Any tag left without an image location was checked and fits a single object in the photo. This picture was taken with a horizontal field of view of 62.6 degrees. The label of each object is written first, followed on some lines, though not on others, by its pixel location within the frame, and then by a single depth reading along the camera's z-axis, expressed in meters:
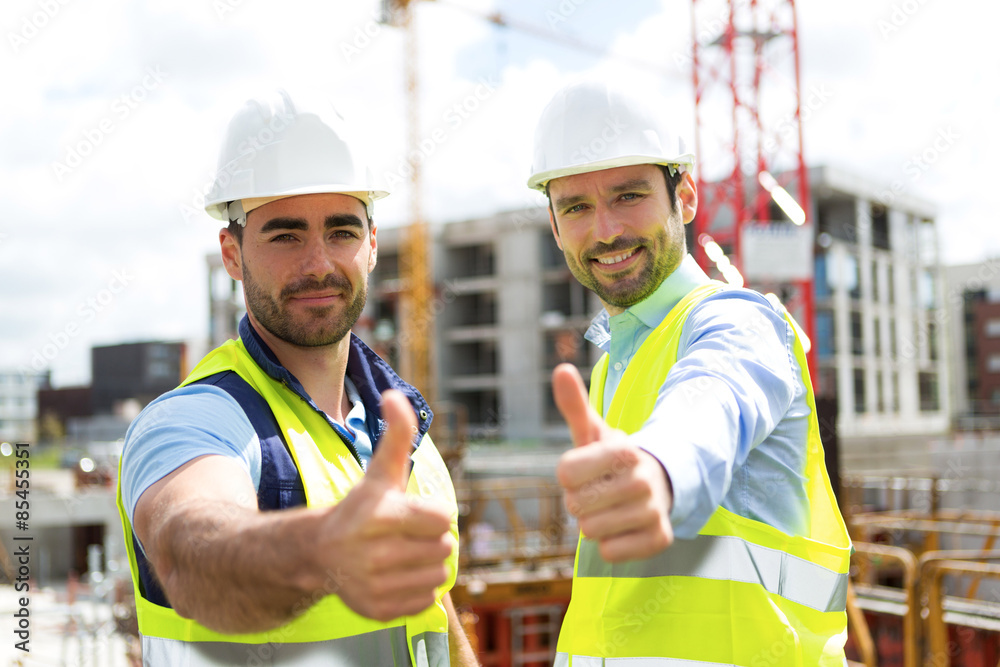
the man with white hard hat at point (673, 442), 1.17
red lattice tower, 16.86
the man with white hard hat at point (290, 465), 1.09
